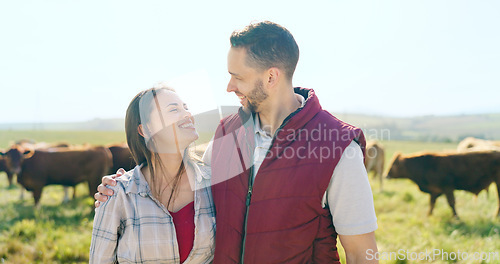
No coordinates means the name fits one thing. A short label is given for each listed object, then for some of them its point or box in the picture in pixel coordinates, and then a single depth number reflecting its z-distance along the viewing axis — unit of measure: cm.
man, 208
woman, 232
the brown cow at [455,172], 914
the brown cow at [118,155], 1233
